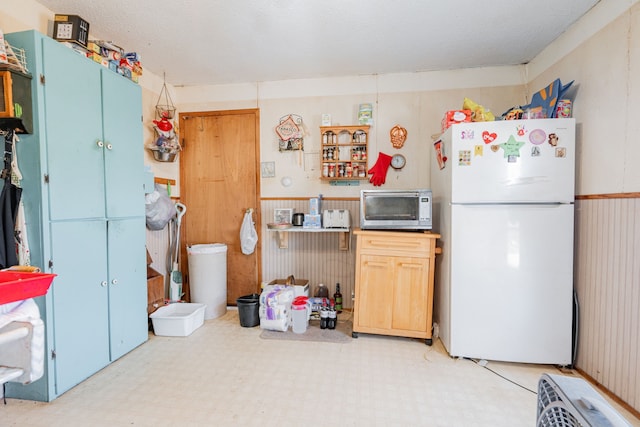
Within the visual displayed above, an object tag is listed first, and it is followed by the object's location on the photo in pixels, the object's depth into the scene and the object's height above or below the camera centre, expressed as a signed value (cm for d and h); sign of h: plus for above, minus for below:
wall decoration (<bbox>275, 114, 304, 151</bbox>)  323 +76
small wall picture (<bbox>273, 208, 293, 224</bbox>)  321 -12
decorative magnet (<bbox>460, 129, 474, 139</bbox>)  215 +50
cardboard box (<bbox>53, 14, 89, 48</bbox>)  192 +113
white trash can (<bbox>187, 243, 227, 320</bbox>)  300 -72
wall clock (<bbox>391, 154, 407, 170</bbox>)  306 +43
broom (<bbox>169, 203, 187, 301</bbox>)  304 -70
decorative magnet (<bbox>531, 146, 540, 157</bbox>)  207 +36
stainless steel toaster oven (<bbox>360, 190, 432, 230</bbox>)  250 -5
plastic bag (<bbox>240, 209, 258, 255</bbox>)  323 -33
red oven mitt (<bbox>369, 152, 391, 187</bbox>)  308 +36
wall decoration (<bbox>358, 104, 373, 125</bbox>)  305 +91
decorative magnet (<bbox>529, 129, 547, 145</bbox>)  206 +46
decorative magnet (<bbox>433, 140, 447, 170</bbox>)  245 +41
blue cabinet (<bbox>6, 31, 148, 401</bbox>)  168 -1
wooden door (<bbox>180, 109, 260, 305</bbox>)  335 +24
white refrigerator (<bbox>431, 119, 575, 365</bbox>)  207 -26
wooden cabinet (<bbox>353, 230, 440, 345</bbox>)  245 -66
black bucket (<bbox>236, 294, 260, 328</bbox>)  281 -102
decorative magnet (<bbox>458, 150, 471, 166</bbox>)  217 +33
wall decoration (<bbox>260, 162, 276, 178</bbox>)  331 +38
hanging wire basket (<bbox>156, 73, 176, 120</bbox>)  301 +105
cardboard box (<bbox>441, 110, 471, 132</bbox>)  234 +68
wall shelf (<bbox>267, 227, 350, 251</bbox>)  294 -33
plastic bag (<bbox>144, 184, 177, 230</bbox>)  270 -4
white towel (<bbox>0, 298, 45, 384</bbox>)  98 -41
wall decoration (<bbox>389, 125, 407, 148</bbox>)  306 +69
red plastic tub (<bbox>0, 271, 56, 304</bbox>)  96 -27
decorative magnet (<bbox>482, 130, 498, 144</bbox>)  212 +47
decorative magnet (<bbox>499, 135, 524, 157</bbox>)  209 +39
